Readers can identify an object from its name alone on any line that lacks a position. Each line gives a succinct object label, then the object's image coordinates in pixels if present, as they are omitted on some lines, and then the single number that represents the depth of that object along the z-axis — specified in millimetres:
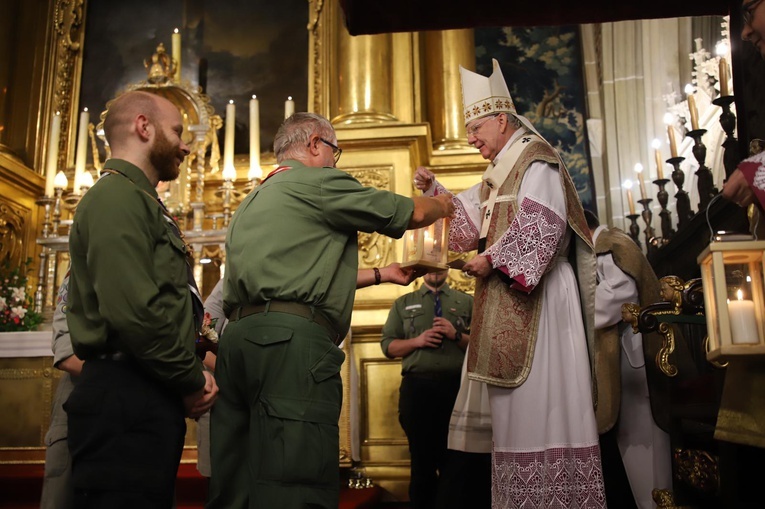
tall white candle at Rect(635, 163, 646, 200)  6469
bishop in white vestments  2715
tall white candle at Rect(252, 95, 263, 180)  5934
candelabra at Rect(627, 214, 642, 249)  7009
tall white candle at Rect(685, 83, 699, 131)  5074
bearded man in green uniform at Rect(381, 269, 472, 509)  4469
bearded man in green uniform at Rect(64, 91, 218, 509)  1911
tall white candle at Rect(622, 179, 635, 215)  6840
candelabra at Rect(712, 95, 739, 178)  3924
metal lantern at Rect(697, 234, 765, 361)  2115
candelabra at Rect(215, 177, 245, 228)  5949
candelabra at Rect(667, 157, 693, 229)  5327
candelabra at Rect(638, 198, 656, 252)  6275
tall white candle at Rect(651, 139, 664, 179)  5895
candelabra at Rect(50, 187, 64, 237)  5971
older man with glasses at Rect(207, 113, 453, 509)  2242
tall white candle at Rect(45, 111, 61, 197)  6152
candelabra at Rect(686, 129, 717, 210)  4812
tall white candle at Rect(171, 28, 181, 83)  7016
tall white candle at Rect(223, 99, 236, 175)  6219
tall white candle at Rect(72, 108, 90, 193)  6113
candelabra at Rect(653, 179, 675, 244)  5934
